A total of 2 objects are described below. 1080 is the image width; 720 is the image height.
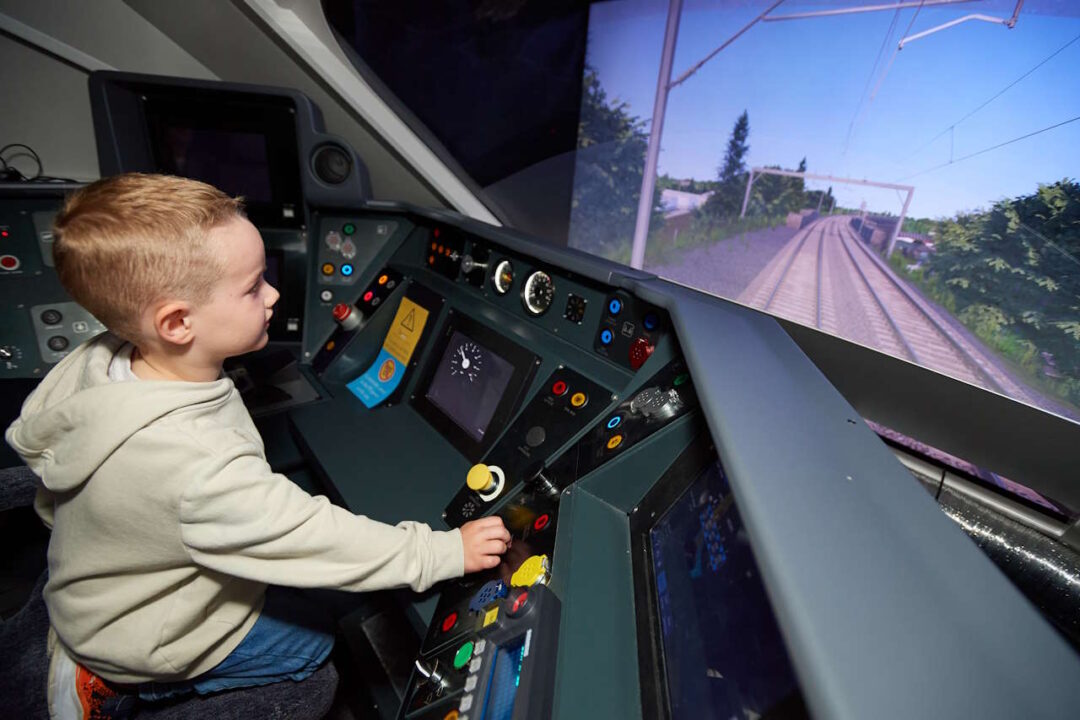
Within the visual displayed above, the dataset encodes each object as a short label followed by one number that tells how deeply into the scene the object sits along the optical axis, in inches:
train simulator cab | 18.4
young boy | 26.6
